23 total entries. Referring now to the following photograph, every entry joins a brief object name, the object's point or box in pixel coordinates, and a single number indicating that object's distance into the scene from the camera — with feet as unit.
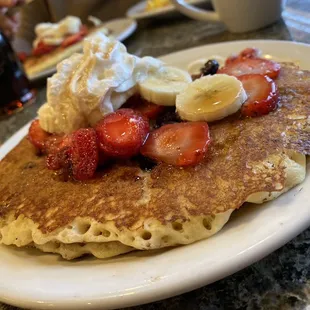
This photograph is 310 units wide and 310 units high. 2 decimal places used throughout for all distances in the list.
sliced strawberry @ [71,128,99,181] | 0.56
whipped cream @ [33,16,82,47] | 1.72
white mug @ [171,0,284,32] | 1.17
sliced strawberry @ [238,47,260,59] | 0.74
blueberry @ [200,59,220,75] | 0.71
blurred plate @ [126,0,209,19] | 1.52
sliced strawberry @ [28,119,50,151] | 0.68
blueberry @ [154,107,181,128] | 0.61
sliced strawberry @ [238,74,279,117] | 0.57
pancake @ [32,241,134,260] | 0.48
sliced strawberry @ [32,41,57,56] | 1.71
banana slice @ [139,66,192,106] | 0.64
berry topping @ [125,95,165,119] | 0.64
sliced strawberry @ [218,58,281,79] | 0.66
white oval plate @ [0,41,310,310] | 0.40
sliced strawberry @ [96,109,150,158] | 0.56
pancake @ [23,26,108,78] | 1.53
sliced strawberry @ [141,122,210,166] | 0.52
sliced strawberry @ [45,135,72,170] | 0.59
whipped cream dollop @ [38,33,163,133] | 0.62
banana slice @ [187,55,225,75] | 0.85
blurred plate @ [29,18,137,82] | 1.33
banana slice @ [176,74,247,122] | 0.57
